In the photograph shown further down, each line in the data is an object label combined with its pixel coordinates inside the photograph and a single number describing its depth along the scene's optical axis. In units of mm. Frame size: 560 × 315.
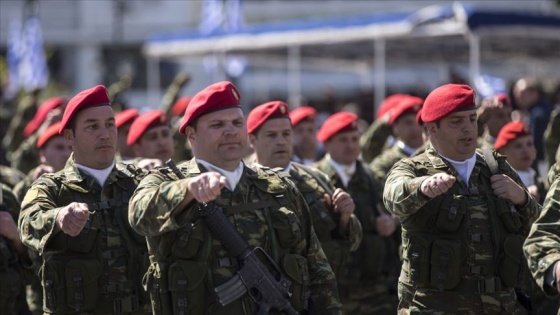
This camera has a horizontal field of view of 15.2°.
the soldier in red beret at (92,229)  12854
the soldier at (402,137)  19567
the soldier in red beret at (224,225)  10695
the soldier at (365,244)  18313
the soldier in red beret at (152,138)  18327
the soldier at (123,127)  19511
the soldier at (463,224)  12492
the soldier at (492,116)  18703
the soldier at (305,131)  20472
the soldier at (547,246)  9825
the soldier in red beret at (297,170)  15417
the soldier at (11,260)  14428
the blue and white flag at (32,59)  48798
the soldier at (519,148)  17631
